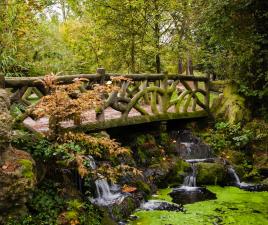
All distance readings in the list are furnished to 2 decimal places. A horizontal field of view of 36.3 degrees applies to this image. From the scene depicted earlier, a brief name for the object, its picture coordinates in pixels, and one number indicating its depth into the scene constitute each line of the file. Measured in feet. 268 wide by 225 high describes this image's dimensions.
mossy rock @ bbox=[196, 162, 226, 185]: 35.17
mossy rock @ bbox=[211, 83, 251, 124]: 42.68
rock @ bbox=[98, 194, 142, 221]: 26.68
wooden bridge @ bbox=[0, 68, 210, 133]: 26.81
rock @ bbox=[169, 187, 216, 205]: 31.31
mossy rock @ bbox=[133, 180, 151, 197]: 30.86
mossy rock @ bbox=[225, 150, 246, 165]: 38.43
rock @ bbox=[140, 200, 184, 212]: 29.00
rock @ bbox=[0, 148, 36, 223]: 20.75
